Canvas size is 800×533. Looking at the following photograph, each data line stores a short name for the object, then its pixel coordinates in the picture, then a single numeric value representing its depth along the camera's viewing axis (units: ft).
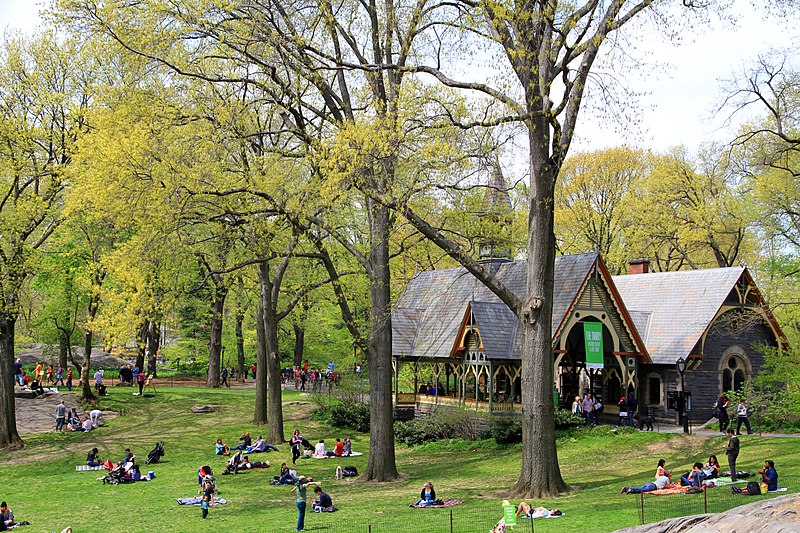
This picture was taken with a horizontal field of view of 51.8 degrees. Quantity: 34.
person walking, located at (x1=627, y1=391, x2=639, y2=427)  110.32
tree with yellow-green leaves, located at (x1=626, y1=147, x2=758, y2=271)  174.91
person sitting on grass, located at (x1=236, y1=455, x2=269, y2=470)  98.73
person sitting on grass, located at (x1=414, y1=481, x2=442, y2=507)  70.59
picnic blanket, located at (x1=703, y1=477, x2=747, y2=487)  68.90
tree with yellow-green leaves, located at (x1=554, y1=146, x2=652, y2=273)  200.95
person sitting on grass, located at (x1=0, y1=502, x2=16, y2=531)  70.03
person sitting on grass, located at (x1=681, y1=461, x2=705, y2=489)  68.03
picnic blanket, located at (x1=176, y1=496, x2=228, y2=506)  79.12
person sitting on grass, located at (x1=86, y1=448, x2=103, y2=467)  102.83
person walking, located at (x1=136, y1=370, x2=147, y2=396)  154.10
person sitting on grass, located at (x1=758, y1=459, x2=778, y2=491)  63.72
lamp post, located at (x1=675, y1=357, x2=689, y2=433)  112.06
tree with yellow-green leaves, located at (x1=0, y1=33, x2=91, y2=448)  112.16
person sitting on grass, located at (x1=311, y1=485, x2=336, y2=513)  71.46
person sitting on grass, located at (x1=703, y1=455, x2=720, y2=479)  71.67
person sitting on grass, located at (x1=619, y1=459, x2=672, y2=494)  68.33
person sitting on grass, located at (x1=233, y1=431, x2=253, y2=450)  107.96
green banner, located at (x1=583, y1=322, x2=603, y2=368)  114.83
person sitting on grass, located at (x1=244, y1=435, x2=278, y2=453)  109.30
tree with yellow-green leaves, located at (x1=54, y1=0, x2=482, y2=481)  69.36
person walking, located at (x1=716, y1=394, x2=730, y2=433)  101.30
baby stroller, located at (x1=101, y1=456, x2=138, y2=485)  92.68
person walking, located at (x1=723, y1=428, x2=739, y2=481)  70.59
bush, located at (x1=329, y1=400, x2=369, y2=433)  130.11
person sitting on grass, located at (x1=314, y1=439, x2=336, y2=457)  108.99
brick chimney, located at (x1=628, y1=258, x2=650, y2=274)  149.38
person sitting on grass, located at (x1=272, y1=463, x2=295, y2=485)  89.04
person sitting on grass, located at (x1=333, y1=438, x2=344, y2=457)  109.09
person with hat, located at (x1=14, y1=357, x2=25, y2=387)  154.71
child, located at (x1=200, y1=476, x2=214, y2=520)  72.95
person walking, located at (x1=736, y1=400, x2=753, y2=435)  97.04
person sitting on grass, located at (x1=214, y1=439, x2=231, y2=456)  111.14
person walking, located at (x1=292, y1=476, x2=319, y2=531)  64.75
